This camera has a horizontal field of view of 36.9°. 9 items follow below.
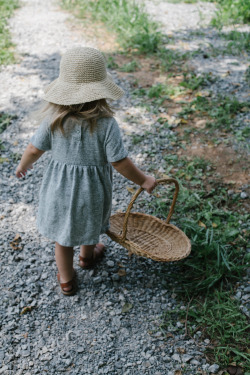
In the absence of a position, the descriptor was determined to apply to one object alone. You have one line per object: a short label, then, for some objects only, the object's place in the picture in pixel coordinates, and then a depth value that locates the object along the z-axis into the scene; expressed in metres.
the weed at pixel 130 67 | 4.59
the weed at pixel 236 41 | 4.94
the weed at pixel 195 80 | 4.20
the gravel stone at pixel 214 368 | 1.88
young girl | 1.71
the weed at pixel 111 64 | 4.67
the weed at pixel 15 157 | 3.30
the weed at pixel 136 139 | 3.51
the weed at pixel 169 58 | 4.60
